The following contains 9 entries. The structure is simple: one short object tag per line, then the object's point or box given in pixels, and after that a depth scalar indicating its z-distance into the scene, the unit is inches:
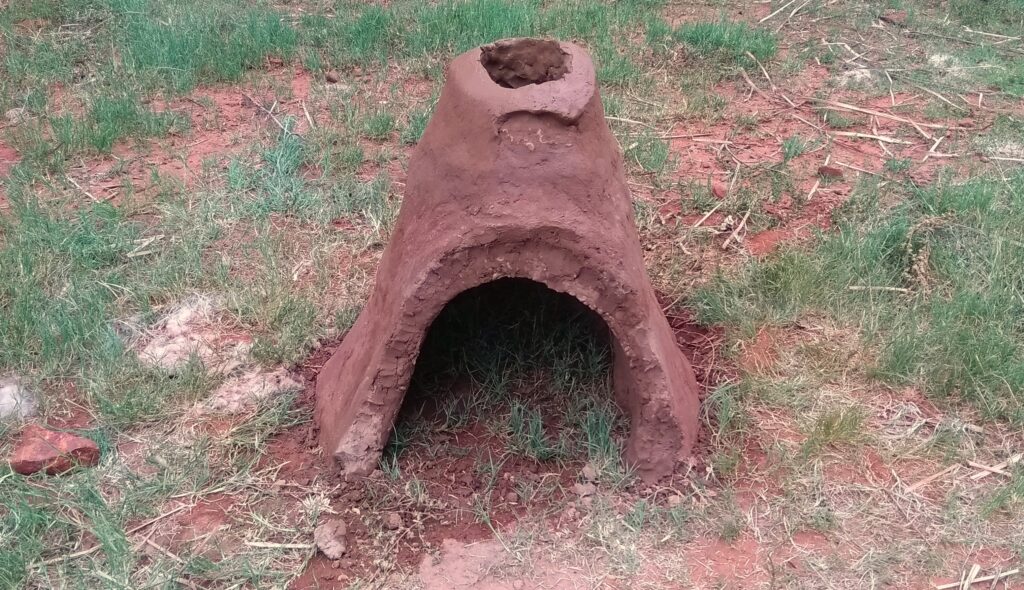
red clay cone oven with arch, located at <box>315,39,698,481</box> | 99.6
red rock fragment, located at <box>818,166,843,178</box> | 198.2
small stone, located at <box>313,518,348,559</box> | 105.0
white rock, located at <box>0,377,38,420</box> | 128.5
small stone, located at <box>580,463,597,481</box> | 114.7
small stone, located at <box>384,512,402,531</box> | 108.2
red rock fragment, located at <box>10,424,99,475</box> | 116.2
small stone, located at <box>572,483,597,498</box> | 113.0
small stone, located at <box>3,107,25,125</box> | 215.4
